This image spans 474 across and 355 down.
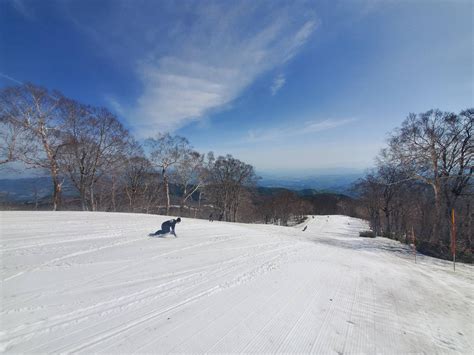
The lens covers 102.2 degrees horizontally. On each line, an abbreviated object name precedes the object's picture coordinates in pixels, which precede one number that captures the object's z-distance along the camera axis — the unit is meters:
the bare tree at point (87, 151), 14.77
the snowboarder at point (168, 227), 7.43
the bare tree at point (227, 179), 28.83
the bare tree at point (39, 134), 12.23
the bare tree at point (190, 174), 22.17
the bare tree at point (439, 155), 12.12
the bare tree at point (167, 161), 21.03
